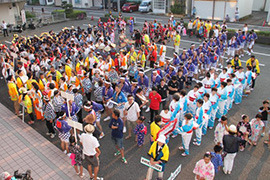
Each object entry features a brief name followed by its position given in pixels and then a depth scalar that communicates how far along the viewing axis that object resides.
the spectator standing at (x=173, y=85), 9.31
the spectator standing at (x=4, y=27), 23.70
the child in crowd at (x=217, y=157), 6.23
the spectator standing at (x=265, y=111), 7.77
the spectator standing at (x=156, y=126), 6.77
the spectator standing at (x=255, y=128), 7.58
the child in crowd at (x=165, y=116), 7.43
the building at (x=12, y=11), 26.17
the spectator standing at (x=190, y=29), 21.66
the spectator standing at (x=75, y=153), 6.13
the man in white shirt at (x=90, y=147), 5.90
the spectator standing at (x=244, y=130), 7.42
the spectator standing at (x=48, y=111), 8.05
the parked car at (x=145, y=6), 35.22
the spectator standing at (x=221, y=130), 6.89
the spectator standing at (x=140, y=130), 7.42
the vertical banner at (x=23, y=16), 26.19
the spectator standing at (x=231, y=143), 6.29
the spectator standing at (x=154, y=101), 8.34
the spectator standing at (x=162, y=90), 8.91
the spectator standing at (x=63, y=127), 6.96
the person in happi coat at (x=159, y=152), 5.45
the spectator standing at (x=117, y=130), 6.65
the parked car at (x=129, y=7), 36.47
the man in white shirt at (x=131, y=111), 7.76
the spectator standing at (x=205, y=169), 5.71
